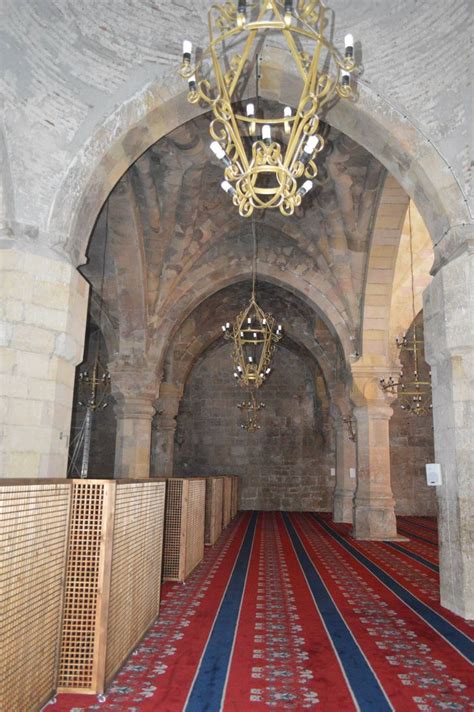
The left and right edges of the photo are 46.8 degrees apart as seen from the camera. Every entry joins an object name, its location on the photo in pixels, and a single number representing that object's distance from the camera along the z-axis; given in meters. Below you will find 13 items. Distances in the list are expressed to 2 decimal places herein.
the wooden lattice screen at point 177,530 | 5.95
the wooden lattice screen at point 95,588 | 3.01
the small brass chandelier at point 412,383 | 9.59
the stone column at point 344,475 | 13.02
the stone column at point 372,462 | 9.81
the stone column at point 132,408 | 10.44
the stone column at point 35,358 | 4.41
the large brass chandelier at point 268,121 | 3.81
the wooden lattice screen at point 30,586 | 2.32
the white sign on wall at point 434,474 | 5.15
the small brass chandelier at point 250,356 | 8.87
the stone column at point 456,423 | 4.69
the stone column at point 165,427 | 14.01
